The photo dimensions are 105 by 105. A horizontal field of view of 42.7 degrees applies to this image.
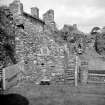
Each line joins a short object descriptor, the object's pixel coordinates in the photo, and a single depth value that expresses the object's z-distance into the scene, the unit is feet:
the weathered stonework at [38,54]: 29.96
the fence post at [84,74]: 28.17
